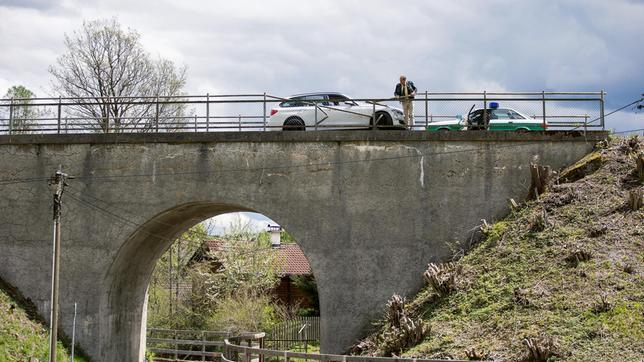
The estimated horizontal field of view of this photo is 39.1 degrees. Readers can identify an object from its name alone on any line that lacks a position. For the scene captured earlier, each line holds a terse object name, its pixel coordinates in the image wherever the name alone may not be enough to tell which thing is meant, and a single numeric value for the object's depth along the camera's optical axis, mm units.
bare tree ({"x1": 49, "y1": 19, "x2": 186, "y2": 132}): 42656
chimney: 52972
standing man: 24562
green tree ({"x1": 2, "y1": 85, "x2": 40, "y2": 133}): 25750
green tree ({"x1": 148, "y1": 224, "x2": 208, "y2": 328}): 40406
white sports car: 24844
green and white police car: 24516
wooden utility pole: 21391
